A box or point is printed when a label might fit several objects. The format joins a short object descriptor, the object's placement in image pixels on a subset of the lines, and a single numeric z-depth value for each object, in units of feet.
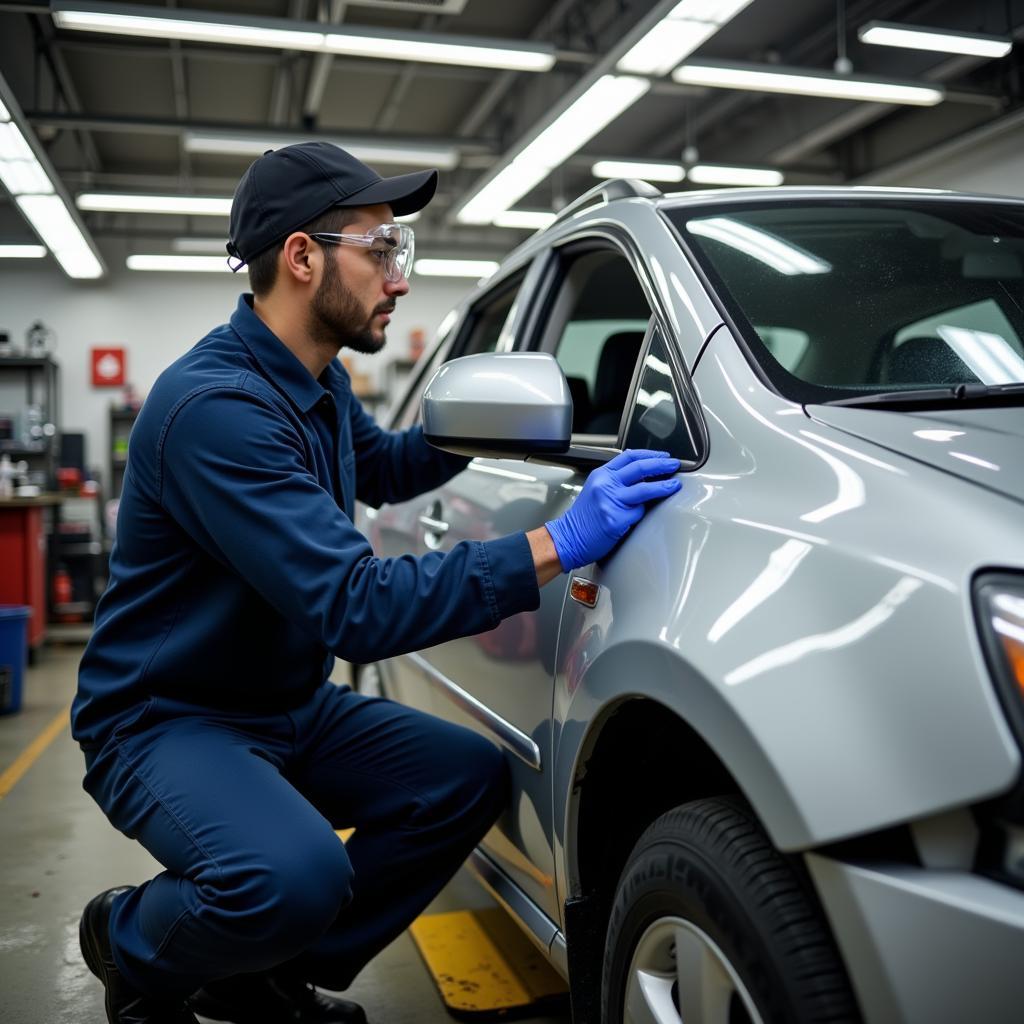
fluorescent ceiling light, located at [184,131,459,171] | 23.32
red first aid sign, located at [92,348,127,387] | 39.18
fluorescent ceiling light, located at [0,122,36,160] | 20.53
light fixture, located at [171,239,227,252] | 33.91
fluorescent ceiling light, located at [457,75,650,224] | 19.92
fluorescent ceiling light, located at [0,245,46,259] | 34.40
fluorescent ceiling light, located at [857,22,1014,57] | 18.80
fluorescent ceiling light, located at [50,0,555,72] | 16.87
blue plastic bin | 16.76
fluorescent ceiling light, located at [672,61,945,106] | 19.72
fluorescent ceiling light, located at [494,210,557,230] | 31.50
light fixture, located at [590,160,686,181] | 27.30
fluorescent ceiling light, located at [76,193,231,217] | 28.14
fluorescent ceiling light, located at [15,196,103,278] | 26.84
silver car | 2.85
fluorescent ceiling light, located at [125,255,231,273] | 34.88
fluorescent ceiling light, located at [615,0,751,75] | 16.02
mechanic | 4.99
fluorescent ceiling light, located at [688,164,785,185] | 27.58
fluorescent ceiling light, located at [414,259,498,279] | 36.55
